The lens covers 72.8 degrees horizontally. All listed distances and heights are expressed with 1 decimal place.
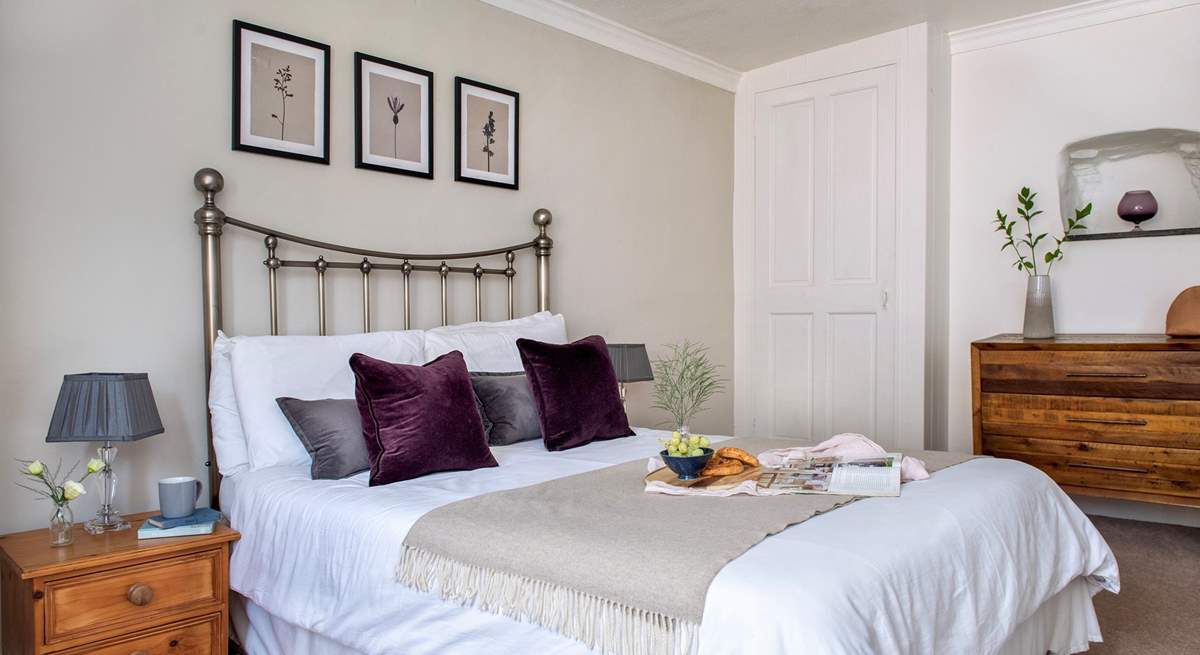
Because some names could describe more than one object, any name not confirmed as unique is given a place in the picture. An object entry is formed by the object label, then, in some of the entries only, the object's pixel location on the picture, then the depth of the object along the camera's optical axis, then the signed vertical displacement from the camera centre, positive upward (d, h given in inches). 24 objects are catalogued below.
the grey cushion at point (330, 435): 92.4 -12.5
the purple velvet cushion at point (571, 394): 111.7 -9.5
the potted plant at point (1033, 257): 152.7 +13.6
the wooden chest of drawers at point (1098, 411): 132.5 -14.7
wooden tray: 81.4 -15.9
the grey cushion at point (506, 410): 114.7 -11.8
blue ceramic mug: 88.1 -18.5
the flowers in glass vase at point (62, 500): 82.3 -17.5
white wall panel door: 173.8 +15.2
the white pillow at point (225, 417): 98.3 -11.0
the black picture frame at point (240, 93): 107.3 +30.8
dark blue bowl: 83.5 -14.3
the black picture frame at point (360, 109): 121.0 +33.6
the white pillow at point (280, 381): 97.5 -6.7
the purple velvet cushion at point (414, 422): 91.0 -11.0
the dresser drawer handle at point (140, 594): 80.1 -26.4
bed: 54.5 -19.7
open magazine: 78.5 -15.6
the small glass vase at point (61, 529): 82.4 -20.5
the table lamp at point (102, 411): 81.8 -8.6
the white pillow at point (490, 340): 119.3 -2.1
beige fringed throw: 57.2 -17.8
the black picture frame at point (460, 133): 134.7 +32.1
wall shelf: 148.7 +17.1
